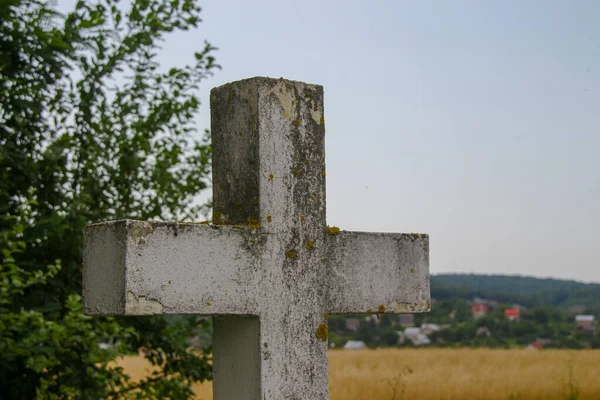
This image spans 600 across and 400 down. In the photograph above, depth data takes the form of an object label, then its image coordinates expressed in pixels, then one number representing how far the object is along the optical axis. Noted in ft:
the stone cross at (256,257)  9.77
